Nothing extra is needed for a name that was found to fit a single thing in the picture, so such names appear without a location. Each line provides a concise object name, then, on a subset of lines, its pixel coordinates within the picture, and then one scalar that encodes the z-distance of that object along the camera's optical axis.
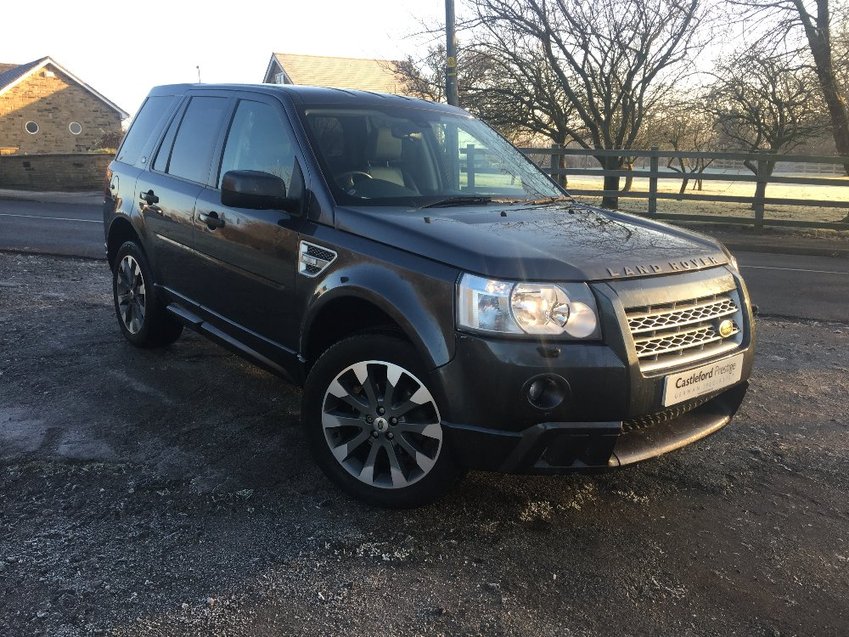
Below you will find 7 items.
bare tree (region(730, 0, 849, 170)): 16.41
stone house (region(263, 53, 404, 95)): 43.88
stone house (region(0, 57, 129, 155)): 39.53
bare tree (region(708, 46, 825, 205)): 17.50
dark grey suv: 2.72
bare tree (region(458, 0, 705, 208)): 17.30
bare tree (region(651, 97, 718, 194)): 19.31
